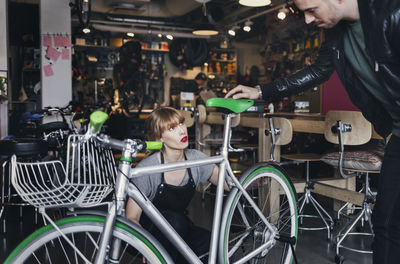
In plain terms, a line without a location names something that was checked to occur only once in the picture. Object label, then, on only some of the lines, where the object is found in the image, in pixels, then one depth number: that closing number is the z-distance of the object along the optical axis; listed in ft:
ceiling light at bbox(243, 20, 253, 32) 26.11
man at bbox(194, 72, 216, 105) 33.14
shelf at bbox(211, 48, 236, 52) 34.15
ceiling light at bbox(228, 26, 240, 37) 26.05
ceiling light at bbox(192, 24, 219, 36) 23.06
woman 6.24
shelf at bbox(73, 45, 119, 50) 28.26
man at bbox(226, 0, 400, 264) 4.10
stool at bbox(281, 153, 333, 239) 10.43
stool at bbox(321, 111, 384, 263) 9.25
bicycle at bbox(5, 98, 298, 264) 3.81
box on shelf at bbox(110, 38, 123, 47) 31.37
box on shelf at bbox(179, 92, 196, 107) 14.67
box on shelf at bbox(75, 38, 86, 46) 28.32
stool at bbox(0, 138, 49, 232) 8.10
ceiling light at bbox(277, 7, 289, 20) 21.61
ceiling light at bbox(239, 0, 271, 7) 16.67
